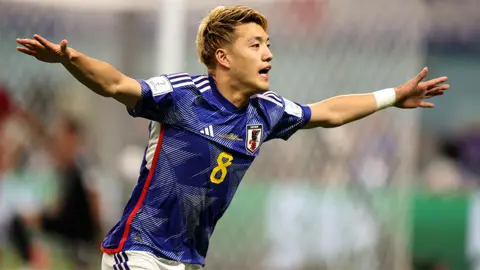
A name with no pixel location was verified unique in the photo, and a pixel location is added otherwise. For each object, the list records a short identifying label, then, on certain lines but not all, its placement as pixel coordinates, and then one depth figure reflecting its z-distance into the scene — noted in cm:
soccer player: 1184
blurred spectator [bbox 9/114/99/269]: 2511
